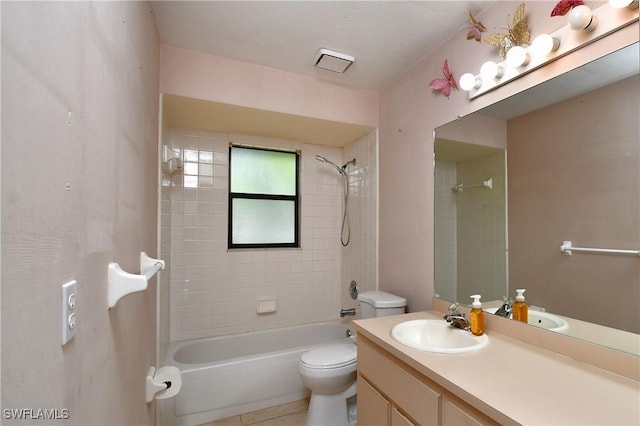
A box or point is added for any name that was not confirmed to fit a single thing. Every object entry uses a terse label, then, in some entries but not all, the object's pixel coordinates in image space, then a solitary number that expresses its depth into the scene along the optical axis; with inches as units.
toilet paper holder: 55.5
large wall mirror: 41.0
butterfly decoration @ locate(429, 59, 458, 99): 68.1
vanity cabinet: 37.7
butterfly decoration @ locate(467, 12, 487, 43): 58.9
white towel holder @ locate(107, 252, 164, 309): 31.8
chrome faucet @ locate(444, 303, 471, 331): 56.5
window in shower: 109.3
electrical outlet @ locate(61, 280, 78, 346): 20.8
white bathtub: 76.6
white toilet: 71.6
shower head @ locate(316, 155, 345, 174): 116.4
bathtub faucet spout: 96.6
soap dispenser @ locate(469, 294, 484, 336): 53.8
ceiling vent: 74.6
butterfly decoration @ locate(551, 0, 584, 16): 44.9
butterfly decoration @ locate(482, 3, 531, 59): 51.9
